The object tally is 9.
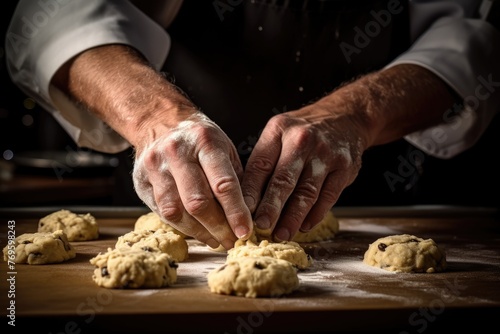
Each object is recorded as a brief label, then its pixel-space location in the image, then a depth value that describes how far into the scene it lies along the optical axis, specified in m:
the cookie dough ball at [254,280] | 0.48
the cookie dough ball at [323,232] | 0.68
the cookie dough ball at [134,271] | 0.49
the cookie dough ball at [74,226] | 0.67
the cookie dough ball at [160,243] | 0.58
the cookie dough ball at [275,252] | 0.55
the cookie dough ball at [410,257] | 0.57
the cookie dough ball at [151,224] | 0.68
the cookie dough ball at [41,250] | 0.57
